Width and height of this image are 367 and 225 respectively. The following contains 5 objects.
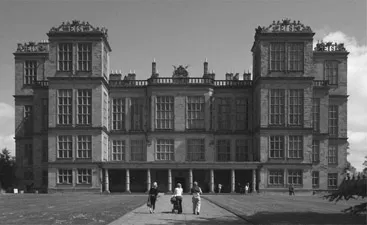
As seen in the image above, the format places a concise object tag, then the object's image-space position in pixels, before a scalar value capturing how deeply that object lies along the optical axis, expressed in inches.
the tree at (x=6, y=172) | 2913.4
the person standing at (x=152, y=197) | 1178.6
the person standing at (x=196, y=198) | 1143.0
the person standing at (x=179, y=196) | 1185.4
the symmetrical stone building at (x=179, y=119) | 2711.6
